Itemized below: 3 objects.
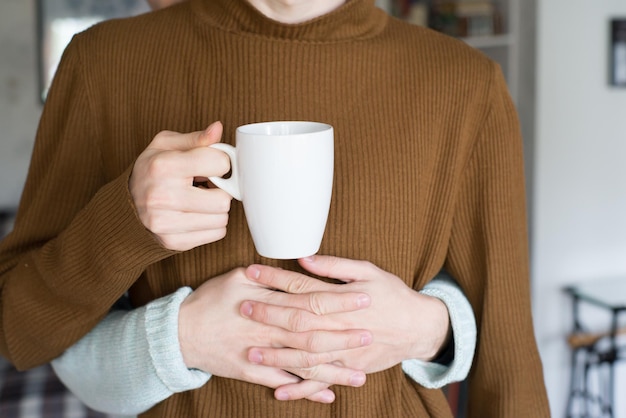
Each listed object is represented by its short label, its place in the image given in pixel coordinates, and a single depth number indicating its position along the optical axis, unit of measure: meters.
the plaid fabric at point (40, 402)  2.21
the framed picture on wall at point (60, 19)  3.29
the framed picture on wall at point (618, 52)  2.54
